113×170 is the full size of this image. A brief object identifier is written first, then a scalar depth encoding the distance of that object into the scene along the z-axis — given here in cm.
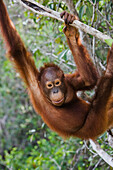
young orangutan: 600
